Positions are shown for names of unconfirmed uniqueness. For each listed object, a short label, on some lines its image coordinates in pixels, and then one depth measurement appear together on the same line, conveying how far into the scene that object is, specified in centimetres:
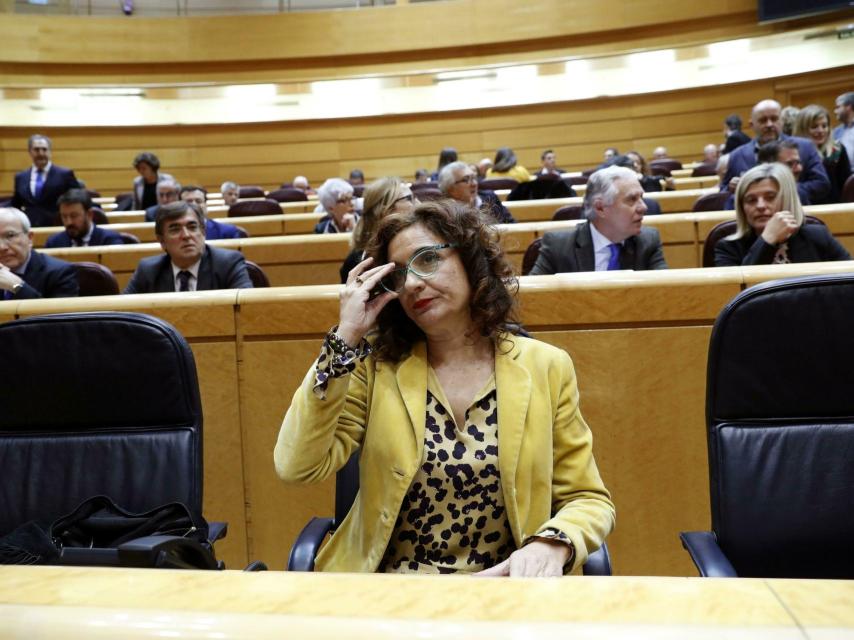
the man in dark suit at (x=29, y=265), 337
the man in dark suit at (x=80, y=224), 501
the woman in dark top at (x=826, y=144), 535
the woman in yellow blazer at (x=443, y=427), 141
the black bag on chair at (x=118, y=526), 145
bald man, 480
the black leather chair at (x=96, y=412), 162
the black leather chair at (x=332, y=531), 140
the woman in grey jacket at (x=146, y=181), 779
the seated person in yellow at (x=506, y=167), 760
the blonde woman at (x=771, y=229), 290
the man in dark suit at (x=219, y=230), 508
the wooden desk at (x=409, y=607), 54
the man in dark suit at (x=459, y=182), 452
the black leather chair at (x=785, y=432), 137
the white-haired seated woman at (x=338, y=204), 498
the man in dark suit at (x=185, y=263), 350
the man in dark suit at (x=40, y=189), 770
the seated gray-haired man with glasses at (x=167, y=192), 651
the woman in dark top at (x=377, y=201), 311
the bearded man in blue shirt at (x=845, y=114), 635
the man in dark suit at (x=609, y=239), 327
